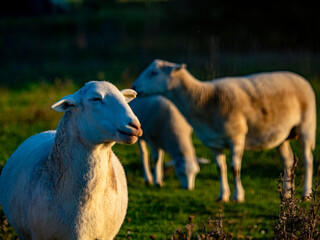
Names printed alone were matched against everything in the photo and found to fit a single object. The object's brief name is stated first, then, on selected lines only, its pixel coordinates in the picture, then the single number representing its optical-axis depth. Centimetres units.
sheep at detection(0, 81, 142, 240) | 684
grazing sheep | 1687
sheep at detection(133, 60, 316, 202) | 1481
